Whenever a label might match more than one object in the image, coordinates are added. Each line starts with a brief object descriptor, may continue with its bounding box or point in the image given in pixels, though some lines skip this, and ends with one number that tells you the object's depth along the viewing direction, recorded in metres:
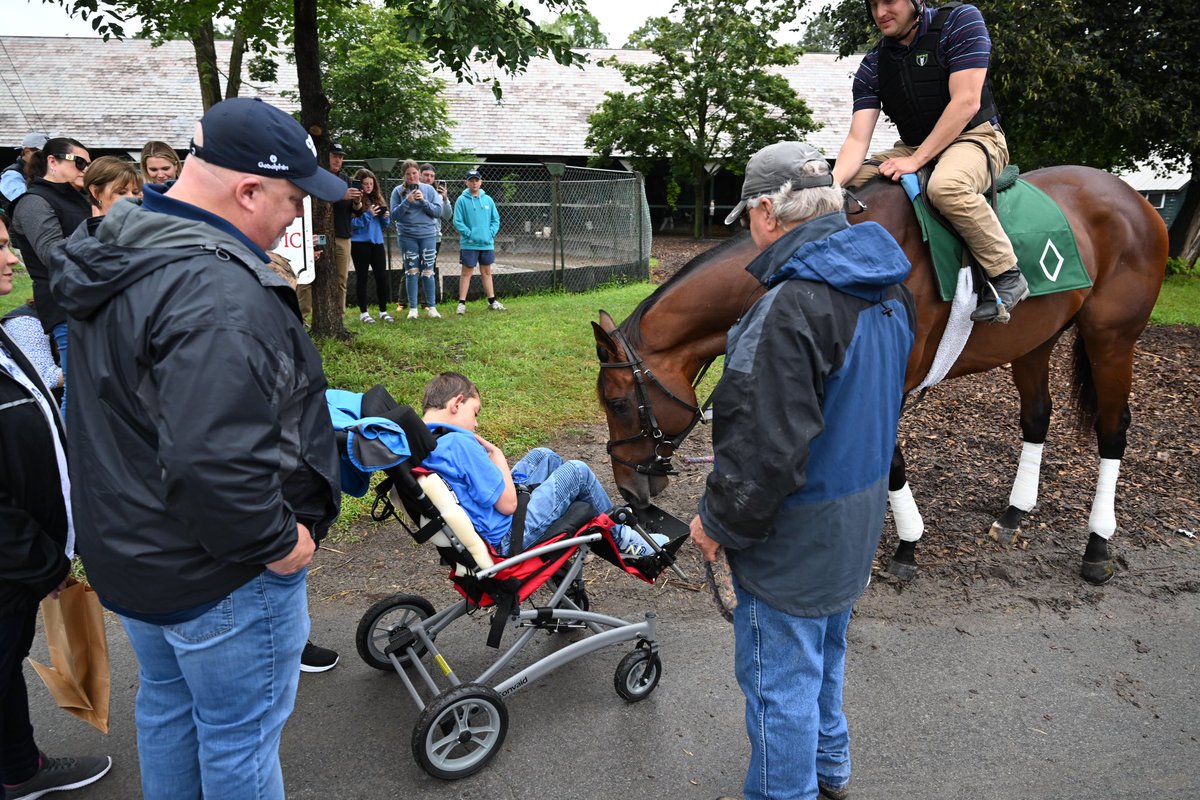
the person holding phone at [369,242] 10.84
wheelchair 2.97
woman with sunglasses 4.71
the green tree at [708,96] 25.00
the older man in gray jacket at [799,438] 2.19
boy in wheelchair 3.14
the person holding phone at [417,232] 11.05
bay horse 4.02
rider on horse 4.03
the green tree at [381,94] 18.92
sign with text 6.66
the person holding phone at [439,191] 11.59
